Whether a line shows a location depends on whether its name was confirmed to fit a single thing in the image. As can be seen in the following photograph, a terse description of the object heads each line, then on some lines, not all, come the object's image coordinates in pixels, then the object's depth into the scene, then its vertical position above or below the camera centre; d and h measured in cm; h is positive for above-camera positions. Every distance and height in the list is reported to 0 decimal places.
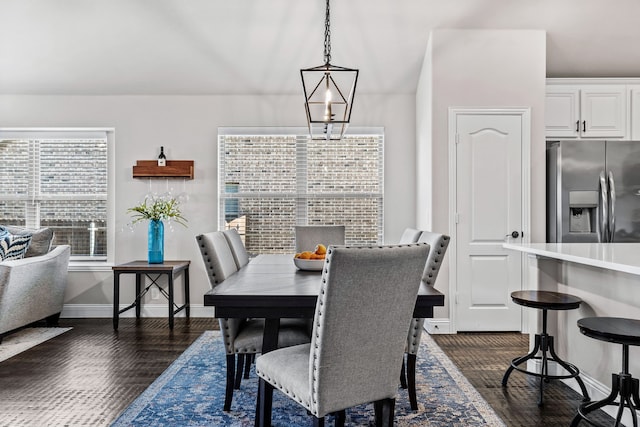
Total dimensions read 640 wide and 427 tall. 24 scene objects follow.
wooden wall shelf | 479 +44
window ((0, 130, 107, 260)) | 500 +27
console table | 435 -53
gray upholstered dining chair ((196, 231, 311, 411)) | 244 -62
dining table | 196 -36
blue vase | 461 -28
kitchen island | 234 -43
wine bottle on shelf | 480 +54
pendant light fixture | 466 +127
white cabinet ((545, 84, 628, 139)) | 445 +100
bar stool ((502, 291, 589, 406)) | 257 -57
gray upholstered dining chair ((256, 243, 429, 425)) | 158 -41
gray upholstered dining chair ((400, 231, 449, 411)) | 252 -58
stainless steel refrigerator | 399 +24
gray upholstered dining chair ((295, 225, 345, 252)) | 416 -19
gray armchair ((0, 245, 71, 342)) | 385 -66
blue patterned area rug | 245 -107
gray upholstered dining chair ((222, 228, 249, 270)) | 315 -24
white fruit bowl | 265 -28
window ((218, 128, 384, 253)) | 498 +32
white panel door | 421 +2
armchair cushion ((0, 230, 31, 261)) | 416 -29
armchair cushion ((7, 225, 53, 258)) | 445 -26
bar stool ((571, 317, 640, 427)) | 194 -57
